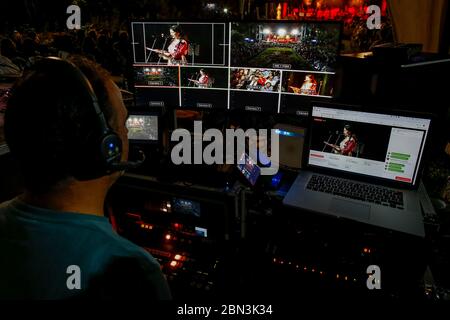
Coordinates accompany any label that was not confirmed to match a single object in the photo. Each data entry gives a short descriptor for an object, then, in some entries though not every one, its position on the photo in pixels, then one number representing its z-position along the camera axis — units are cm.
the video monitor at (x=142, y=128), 167
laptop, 123
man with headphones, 58
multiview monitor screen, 153
